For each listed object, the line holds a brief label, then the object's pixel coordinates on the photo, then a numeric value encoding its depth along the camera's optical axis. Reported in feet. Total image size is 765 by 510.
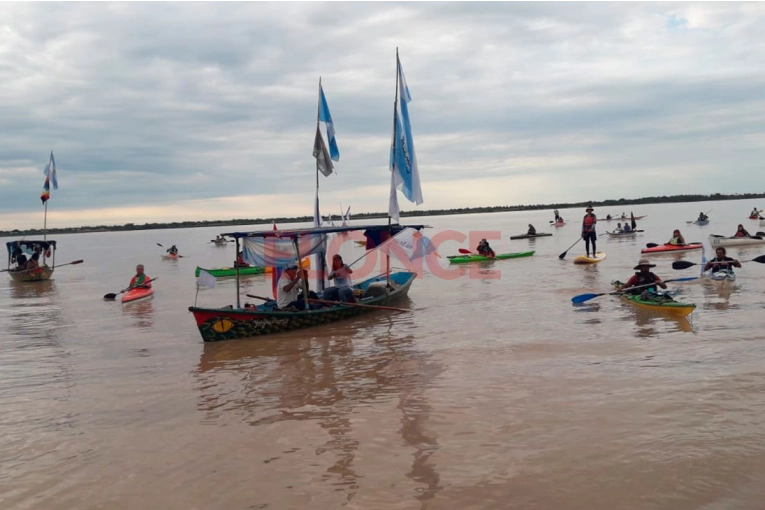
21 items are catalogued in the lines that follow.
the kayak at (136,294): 63.72
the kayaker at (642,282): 43.93
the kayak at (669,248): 88.63
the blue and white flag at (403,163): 50.14
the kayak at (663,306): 38.87
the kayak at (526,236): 149.72
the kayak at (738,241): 90.28
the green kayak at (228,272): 86.72
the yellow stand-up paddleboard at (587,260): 78.95
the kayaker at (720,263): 53.16
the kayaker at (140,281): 67.64
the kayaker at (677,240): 90.63
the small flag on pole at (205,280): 39.27
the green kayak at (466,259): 90.79
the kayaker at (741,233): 96.54
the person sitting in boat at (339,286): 46.11
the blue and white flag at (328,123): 53.36
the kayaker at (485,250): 91.34
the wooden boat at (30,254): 93.40
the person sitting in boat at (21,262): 94.38
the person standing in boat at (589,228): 80.18
